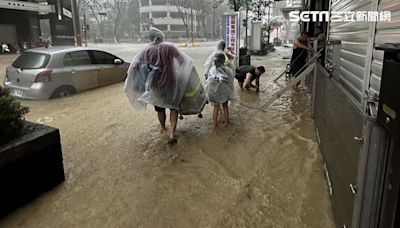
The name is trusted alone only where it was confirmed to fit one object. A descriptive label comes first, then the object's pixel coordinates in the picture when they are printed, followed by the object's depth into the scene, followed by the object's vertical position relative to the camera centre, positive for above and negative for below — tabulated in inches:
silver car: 266.5 -22.6
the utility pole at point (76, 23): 935.0 +68.0
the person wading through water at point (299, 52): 314.3 -8.4
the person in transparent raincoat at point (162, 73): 173.2 -15.1
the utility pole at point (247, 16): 689.0 +65.1
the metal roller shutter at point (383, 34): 66.1 +1.9
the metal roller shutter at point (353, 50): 93.5 -2.3
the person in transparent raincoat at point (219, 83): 195.6 -23.4
